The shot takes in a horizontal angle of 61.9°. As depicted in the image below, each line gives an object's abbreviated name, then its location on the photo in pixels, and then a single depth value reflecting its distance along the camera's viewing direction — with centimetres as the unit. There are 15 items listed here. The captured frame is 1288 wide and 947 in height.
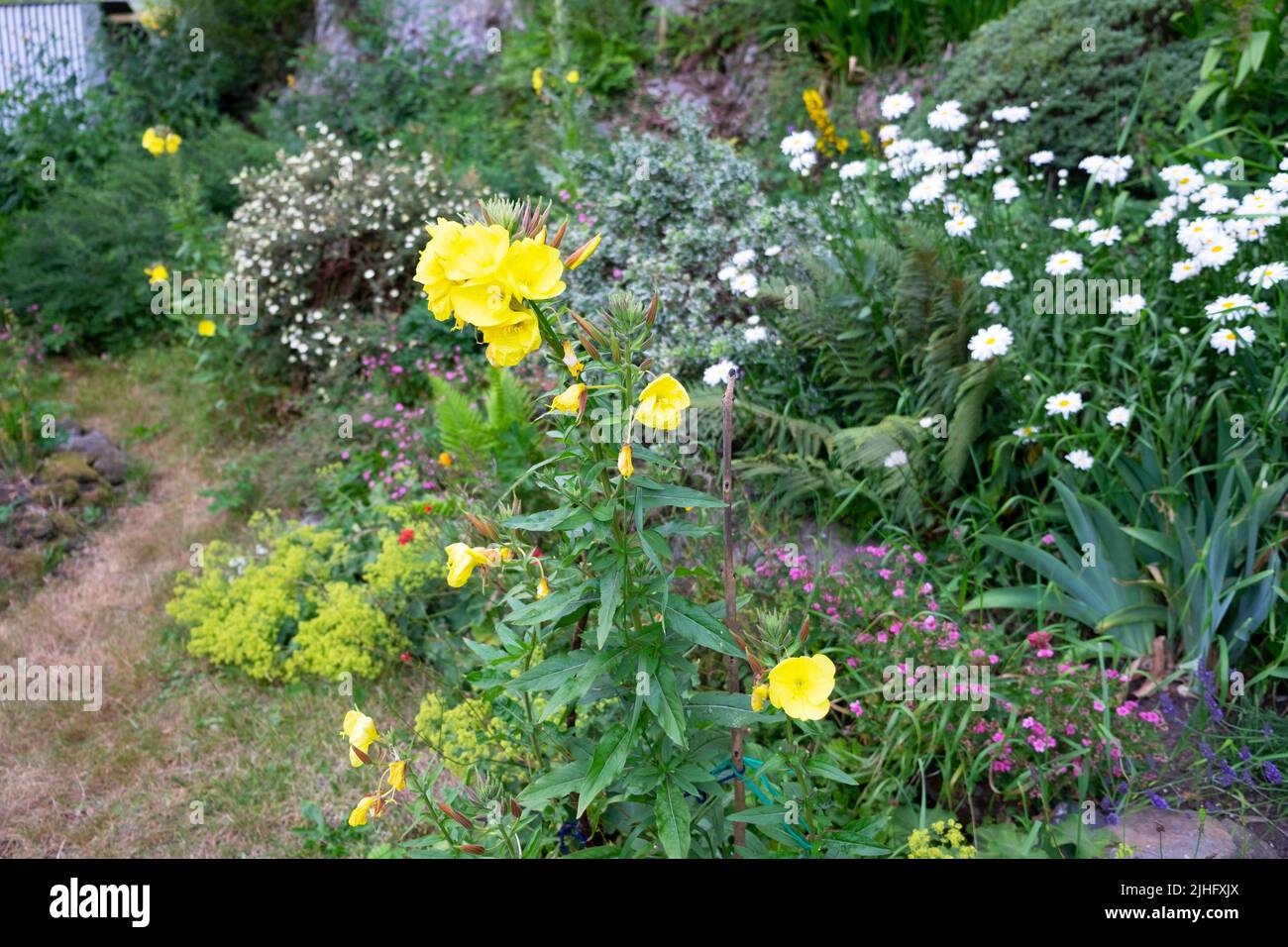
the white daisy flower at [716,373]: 383
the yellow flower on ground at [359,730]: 199
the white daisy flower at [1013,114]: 431
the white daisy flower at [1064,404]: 330
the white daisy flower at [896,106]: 444
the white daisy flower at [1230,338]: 319
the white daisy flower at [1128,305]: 343
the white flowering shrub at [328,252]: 555
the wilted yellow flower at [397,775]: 195
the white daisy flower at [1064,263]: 361
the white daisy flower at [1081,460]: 326
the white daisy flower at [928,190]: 398
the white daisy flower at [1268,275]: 314
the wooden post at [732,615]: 197
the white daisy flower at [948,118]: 428
